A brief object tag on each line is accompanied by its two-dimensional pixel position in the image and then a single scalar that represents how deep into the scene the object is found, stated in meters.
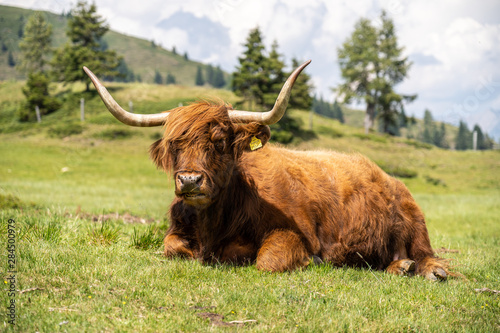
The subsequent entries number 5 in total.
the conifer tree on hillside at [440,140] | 131.12
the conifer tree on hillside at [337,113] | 166.39
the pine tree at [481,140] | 110.61
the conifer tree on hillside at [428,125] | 144.80
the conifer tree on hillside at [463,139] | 119.31
